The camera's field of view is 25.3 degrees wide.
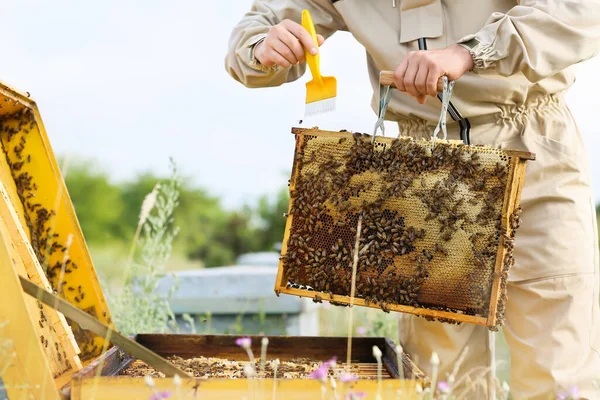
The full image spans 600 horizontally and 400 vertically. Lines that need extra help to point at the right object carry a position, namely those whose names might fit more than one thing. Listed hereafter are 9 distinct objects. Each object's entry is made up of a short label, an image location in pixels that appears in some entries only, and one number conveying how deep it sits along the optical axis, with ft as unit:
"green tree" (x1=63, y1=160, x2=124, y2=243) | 47.09
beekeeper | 9.15
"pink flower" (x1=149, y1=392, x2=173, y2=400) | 7.40
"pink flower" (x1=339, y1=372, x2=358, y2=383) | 7.60
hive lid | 9.05
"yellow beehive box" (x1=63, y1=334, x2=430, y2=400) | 7.76
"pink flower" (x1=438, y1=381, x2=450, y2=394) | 7.49
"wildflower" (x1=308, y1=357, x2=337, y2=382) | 7.44
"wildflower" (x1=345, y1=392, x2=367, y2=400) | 7.44
